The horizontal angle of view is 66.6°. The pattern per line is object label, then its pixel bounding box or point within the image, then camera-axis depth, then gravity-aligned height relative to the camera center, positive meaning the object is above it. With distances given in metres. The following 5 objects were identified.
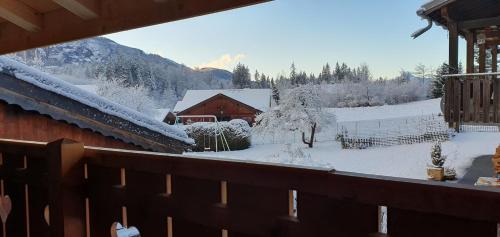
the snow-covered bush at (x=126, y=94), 21.12 +0.98
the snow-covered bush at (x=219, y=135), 16.20 -1.05
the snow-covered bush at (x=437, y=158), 7.53 -1.02
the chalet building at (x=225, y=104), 21.72 +0.37
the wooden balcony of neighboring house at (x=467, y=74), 4.86 +0.41
